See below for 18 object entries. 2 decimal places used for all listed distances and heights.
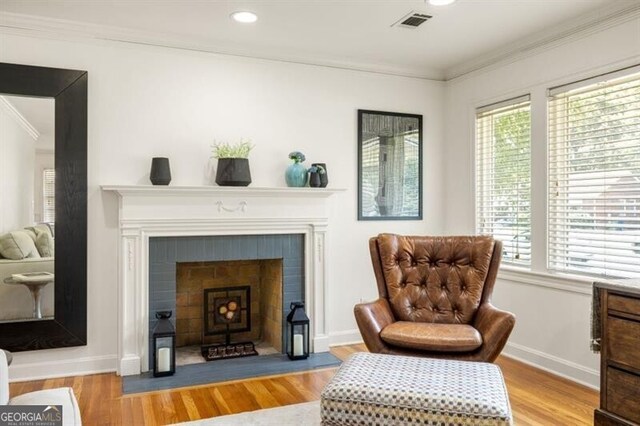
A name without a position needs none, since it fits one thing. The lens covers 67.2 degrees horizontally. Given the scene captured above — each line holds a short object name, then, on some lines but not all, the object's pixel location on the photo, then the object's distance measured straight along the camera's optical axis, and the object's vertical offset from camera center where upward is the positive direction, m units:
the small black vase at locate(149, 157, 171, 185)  3.54 +0.29
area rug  2.66 -1.18
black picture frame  4.36 +0.40
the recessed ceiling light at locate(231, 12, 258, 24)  3.25 +1.33
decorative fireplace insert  4.03 -0.89
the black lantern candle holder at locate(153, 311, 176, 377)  3.40 -1.00
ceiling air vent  3.30 +1.34
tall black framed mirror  3.30 +0.02
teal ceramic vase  3.95 +0.29
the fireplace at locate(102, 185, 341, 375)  3.50 -0.20
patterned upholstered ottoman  1.88 -0.76
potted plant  3.69 +0.34
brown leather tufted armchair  2.72 -0.60
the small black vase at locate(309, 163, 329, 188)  4.04 +0.27
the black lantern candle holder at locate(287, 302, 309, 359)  3.80 -0.98
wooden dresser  2.40 -0.74
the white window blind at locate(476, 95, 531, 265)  3.86 +0.29
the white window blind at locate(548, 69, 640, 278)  3.07 +0.22
